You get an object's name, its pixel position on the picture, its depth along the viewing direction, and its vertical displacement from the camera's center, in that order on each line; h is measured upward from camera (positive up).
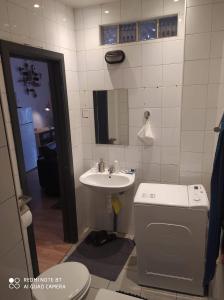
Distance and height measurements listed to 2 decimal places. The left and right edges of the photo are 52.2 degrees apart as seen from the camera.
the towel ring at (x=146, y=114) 2.41 -0.20
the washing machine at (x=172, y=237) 1.83 -1.16
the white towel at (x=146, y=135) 2.39 -0.42
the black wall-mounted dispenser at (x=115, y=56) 2.32 +0.39
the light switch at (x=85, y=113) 2.66 -0.19
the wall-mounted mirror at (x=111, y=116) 2.50 -0.23
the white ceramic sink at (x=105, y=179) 2.32 -0.88
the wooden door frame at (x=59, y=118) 1.64 -0.19
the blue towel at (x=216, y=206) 1.38 -0.70
